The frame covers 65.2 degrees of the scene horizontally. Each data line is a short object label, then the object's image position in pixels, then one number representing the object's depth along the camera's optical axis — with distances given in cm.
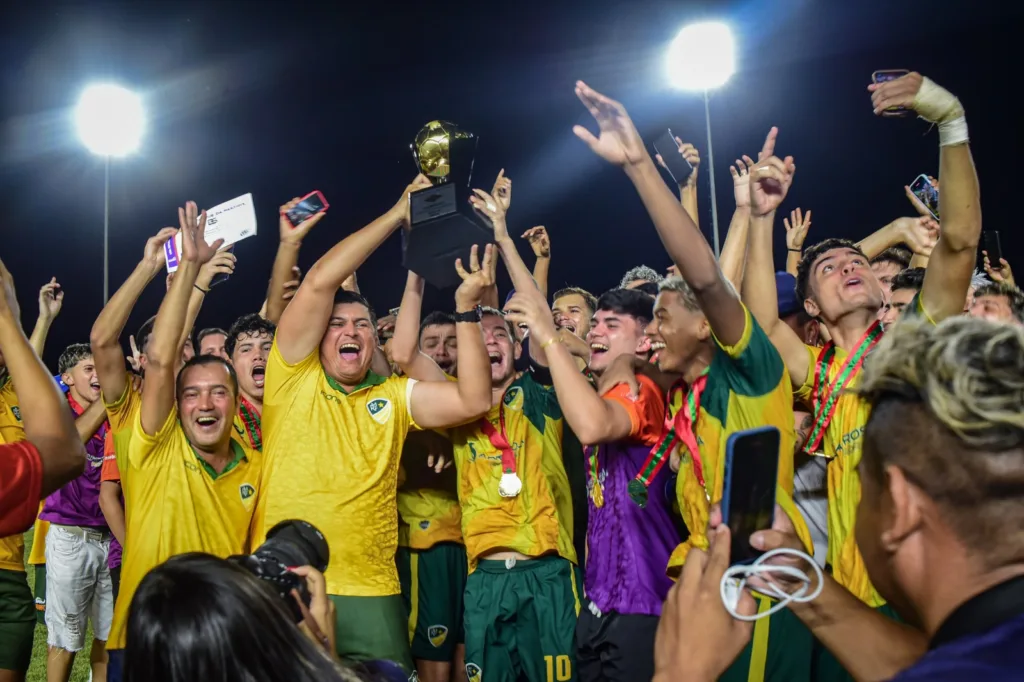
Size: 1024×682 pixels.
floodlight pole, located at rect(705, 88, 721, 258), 1018
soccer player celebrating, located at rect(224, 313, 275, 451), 545
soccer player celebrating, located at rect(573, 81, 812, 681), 272
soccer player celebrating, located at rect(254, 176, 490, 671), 379
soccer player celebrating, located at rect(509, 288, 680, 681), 350
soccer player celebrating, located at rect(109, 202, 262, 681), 376
